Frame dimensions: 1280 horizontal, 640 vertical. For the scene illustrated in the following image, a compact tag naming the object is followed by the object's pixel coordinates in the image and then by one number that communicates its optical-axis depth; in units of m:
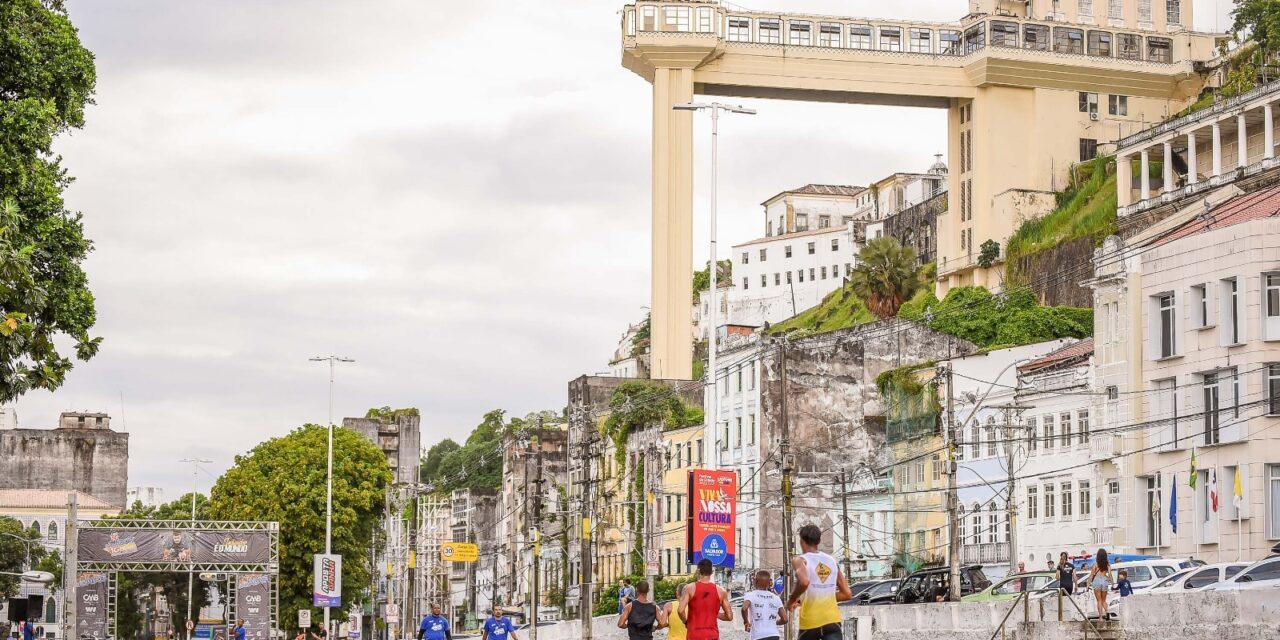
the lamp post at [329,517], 82.81
